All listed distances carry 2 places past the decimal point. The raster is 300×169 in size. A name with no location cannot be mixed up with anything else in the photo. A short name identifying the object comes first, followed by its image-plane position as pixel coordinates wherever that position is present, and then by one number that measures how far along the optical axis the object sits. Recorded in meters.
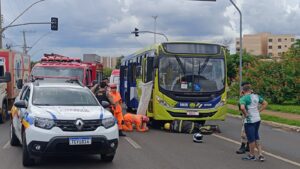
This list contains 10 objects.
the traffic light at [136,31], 47.62
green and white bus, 16.73
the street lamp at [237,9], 25.23
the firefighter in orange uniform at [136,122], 16.61
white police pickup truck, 8.97
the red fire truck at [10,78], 19.23
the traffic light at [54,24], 37.38
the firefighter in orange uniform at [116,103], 15.08
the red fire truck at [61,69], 21.55
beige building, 165.88
